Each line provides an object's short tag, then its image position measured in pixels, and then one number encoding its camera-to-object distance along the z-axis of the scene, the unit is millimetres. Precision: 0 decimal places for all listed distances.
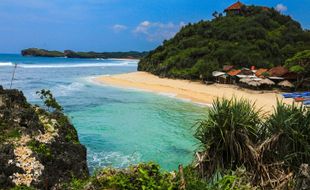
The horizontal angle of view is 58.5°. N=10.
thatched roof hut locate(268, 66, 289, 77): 36770
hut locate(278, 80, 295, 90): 34400
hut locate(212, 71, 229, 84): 42403
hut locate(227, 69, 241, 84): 41218
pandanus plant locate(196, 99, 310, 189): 7461
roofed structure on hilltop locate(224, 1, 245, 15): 74467
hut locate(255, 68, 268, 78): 37721
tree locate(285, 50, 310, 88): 34517
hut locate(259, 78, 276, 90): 34502
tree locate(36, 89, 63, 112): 14562
